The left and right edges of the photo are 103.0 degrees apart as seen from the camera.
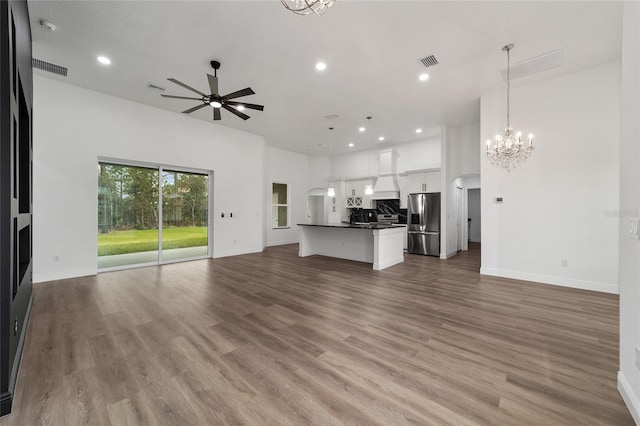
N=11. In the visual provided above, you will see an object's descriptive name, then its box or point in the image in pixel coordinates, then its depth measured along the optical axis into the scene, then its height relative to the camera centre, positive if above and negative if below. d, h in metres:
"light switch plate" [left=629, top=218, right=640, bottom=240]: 1.52 -0.12
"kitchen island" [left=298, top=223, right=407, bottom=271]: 5.57 -0.82
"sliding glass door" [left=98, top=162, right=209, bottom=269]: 5.25 -0.10
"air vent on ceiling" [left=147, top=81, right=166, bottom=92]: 4.55 +2.26
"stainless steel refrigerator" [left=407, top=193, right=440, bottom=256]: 7.12 -0.40
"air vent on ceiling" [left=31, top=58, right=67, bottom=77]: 3.87 +2.26
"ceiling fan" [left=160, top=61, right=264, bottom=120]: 3.41 +1.60
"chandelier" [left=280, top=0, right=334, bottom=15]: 1.73 +1.43
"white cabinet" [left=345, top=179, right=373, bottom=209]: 9.20 +0.57
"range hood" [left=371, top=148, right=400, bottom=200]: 8.41 +1.04
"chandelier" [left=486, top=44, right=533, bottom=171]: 4.23 +1.06
